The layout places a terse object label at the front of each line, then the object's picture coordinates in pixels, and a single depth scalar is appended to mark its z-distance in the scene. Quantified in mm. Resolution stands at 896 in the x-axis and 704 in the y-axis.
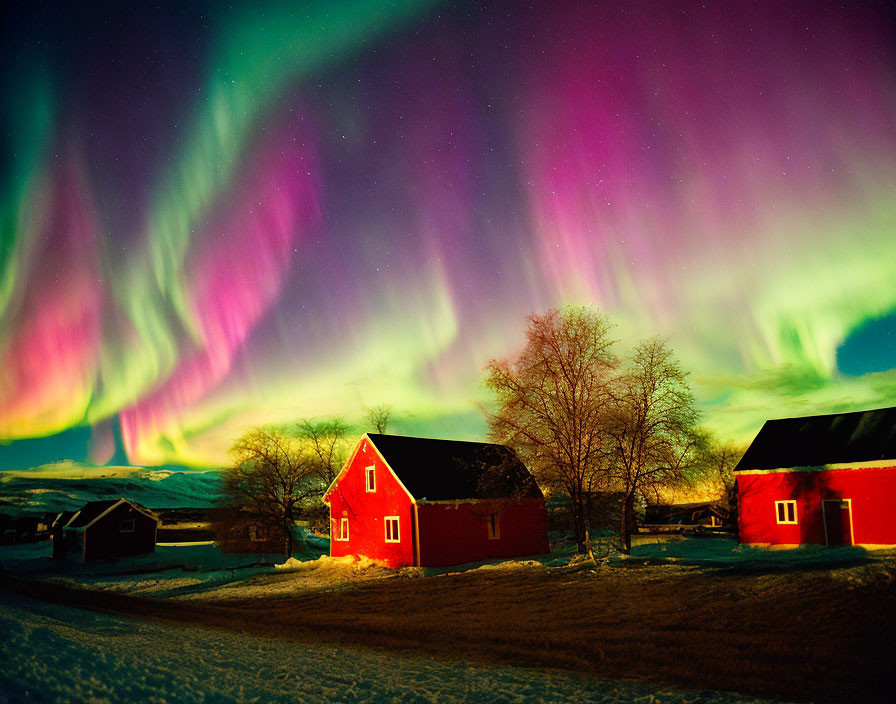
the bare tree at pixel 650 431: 32694
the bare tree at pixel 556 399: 31938
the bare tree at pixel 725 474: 72188
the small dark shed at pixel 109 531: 59675
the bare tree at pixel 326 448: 54469
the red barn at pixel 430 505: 36750
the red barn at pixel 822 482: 31328
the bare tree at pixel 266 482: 47591
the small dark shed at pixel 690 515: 70312
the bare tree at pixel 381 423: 65000
